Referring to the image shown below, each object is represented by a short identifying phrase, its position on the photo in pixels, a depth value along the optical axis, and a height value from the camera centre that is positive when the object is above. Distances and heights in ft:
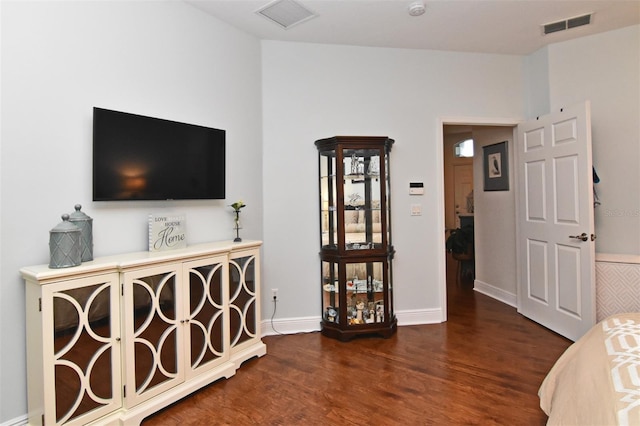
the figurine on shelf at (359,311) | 10.20 -3.07
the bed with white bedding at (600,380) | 3.78 -2.22
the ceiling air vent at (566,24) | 9.60 +5.46
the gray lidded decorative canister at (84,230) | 6.27 -0.23
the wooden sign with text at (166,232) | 7.39 -0.36
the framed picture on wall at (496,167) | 13.28 +1.77
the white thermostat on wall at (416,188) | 11.35 +0.80
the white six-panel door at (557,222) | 9.24 -0.40
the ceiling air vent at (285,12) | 8.74 +5.50
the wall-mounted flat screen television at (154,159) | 6.79 +1.33
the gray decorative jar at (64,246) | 5.64 -0.47
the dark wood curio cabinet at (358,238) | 10.12 -0.80
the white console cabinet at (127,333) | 5.43 -2.21
